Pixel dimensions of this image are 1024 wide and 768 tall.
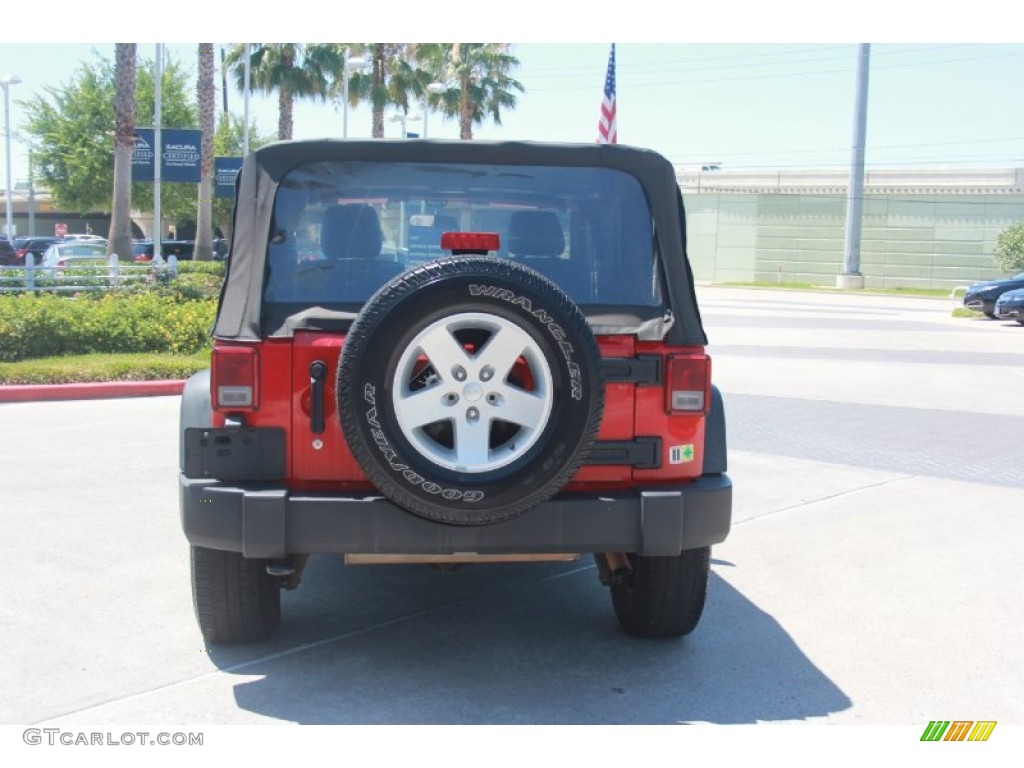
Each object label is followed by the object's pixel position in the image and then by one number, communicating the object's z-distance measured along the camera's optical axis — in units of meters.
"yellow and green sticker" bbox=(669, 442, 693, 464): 4.52
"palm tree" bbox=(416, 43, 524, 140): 46.53
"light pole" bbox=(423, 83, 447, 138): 43.55
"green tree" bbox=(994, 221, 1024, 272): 45.71
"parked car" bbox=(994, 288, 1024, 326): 26.17
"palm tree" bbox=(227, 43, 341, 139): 40.84
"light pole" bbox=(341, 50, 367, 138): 36.84
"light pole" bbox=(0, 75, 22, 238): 48.16
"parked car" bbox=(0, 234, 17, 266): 39.29
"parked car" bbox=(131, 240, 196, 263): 38.06
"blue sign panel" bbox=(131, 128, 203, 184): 25.22
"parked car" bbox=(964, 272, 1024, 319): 28.30
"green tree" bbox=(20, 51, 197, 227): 45.25
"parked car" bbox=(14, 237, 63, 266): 40.28
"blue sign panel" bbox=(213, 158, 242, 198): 28.28
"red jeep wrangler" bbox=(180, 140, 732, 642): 4.04
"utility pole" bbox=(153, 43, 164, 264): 24.75
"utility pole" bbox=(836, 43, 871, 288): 46.03
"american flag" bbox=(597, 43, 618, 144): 19.48
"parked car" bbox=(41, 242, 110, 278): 30.91
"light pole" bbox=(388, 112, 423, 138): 42.76
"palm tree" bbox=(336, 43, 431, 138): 43.28
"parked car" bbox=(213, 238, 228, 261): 44.44
